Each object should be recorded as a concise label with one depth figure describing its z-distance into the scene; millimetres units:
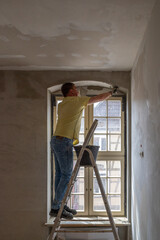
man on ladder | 3178
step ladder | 2869
